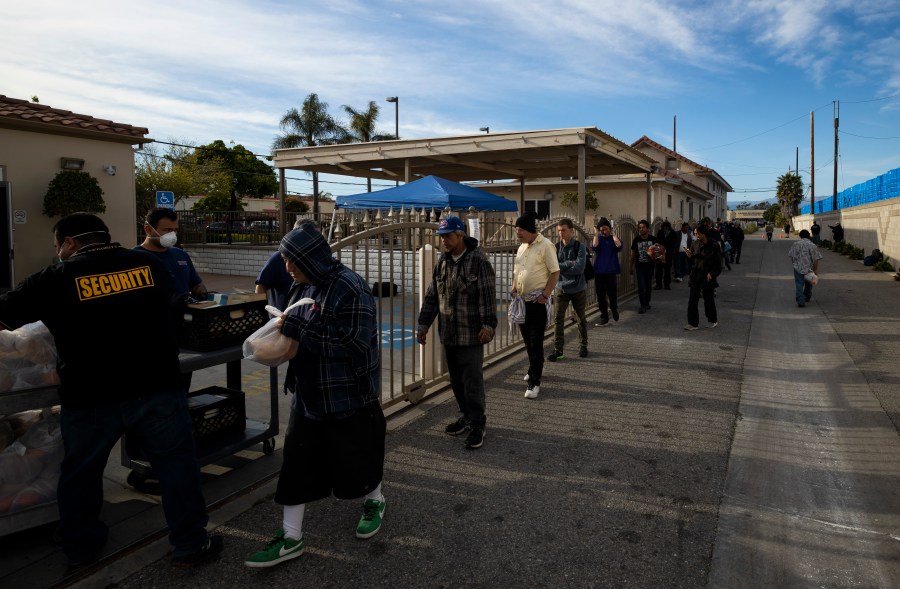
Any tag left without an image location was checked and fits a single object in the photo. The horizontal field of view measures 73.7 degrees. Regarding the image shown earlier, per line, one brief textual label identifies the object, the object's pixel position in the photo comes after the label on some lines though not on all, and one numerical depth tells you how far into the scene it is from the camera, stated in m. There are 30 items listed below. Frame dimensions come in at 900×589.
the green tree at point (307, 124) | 38.12
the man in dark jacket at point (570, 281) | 7.42
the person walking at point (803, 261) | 11.77
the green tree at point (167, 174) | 34.22
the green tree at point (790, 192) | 77.19
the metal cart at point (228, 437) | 3.58
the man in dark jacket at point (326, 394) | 2.98
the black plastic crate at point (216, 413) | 3.98
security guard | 2.81
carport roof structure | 13.45
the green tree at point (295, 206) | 37.00
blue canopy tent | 12.59
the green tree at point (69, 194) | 12.19
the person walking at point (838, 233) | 31.31
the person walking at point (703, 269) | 9.23
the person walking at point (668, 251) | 14.49
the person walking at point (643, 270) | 11.27
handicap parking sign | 13.31
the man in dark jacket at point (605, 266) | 9.84
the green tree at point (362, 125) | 40.50
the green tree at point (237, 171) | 41.59
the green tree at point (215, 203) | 38.38
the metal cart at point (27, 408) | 3.02
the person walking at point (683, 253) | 15.83
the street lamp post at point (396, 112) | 35.00
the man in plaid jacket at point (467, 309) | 4.57
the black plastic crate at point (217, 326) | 3.65
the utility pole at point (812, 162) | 52.97
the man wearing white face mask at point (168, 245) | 4.84
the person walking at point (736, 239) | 23.52
